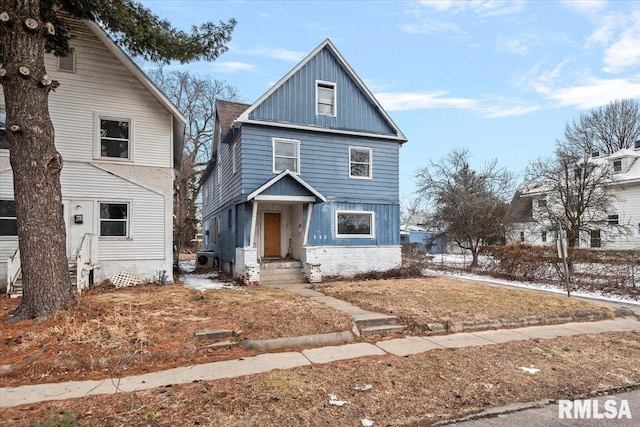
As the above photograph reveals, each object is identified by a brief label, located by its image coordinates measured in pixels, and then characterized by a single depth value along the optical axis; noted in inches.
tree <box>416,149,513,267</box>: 800.3
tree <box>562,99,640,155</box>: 1317.7
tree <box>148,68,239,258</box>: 1390.3
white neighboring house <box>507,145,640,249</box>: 933.2
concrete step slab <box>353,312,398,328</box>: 281.7
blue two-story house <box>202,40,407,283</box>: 539.2
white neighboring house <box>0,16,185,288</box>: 455.2
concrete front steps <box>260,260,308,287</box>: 538.0
